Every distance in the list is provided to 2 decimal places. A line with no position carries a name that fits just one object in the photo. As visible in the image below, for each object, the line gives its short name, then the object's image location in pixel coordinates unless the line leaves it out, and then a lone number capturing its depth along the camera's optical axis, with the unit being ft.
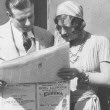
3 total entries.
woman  11.59
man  11.52
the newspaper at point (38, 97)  11.16
